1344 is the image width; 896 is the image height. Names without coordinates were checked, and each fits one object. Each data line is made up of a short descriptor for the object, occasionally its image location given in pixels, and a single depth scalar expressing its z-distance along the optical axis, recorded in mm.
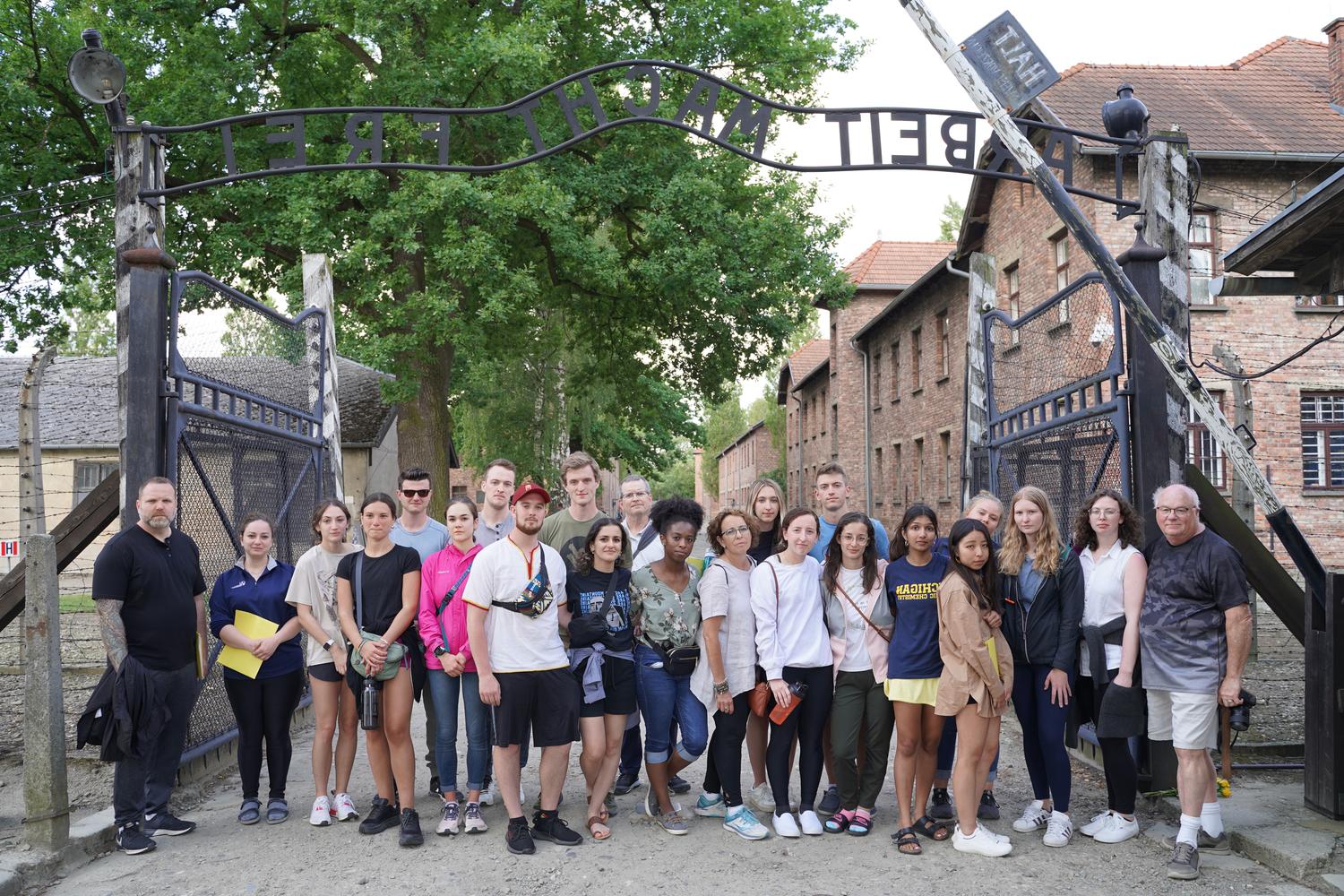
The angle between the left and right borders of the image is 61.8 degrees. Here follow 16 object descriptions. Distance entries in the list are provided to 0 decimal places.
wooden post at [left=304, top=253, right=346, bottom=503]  10289
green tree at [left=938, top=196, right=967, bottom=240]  50500
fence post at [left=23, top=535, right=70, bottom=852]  5328
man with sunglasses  6477
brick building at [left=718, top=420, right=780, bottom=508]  66438
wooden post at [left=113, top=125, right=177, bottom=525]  6523
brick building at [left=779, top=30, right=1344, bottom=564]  19609
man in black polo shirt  5625
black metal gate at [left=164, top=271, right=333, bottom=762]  6974
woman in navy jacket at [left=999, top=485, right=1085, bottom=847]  5762
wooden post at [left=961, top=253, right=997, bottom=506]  10188
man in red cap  5570
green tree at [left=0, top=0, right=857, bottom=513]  16984
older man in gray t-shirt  5199
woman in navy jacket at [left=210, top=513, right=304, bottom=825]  6250
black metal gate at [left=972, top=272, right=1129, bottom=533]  7094
